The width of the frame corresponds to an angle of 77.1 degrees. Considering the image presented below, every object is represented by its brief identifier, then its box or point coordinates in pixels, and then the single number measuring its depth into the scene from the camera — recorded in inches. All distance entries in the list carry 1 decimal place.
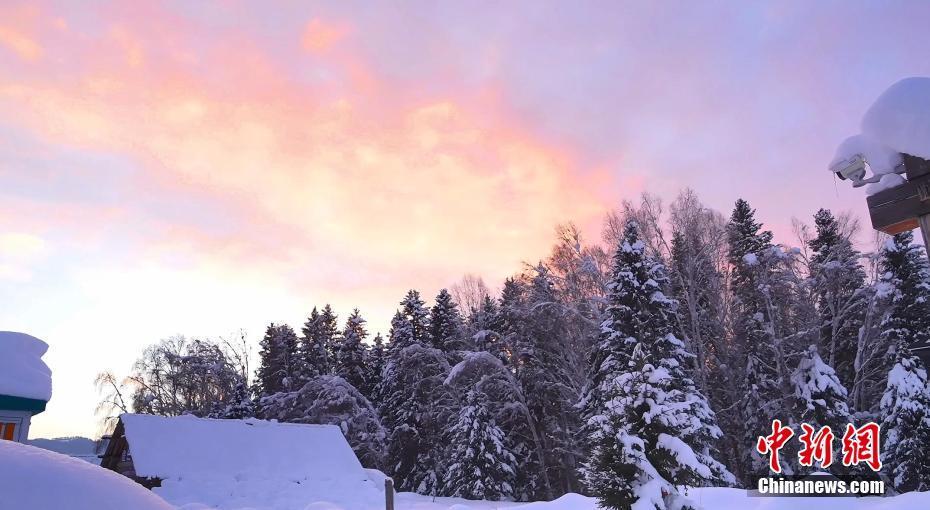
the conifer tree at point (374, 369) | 1672.0
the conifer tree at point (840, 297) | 1095.6
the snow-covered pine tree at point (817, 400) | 964.0
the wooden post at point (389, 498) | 434.9
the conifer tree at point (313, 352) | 1742.7
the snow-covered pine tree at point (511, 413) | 1273.4
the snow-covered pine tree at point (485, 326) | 1388.0
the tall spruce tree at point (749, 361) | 1088.2
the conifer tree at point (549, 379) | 1243.2
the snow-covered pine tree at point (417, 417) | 1414.9
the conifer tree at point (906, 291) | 934.4
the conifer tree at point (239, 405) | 1568.7
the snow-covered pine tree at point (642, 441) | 514.0
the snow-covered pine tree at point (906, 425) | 840.3
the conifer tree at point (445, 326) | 1551.4
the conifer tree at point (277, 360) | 1812.3
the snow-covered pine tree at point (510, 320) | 1368.1
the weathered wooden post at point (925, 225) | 180.6
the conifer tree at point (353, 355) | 1694.1
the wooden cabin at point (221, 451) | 753.6
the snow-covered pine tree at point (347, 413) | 1433.3
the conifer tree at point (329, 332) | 1847.8
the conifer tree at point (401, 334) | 1510.8
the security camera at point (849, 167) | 193.3
